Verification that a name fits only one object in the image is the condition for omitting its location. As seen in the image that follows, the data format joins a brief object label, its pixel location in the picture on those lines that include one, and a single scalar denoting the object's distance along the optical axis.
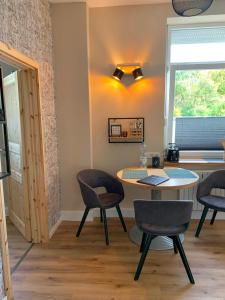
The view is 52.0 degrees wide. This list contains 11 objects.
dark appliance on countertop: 3.00
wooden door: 2.50
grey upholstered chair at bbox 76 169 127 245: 2.51
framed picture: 3.03
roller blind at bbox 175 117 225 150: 3.12
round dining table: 2.23
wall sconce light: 2.82
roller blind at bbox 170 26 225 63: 2.96
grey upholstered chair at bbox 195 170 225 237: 2.50
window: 2.99
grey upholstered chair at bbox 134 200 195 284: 1.83
